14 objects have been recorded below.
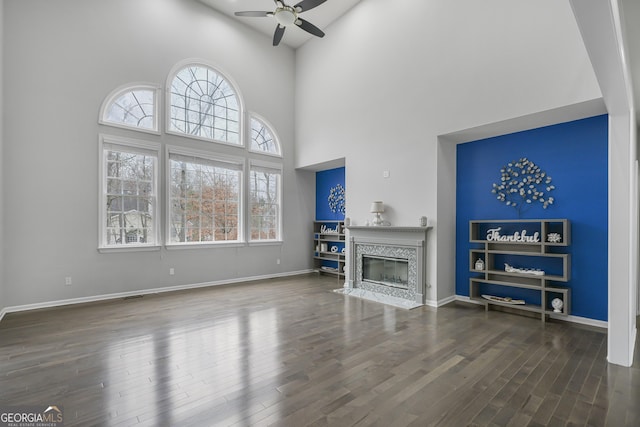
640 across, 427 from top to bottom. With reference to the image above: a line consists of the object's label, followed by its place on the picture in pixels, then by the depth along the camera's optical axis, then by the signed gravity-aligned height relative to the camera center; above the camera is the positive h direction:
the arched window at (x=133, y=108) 5.28 +1.87
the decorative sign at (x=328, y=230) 7.44 -0.36
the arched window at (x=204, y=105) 6.06 +2.23
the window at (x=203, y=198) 5.97 +0.35
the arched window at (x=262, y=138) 7.12 +1.78
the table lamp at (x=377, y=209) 5.56 +0.11
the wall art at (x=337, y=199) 7.33 +0.37
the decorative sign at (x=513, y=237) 4.32 -0.31
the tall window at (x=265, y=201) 7.07 +0.33
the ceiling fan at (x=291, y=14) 4.57 +3.02
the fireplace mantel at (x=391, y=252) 5.06 -0.66
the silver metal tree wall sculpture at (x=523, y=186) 4.34 +0.41
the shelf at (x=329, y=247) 7.17 -0.77
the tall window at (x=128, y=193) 5.23 +0.39
